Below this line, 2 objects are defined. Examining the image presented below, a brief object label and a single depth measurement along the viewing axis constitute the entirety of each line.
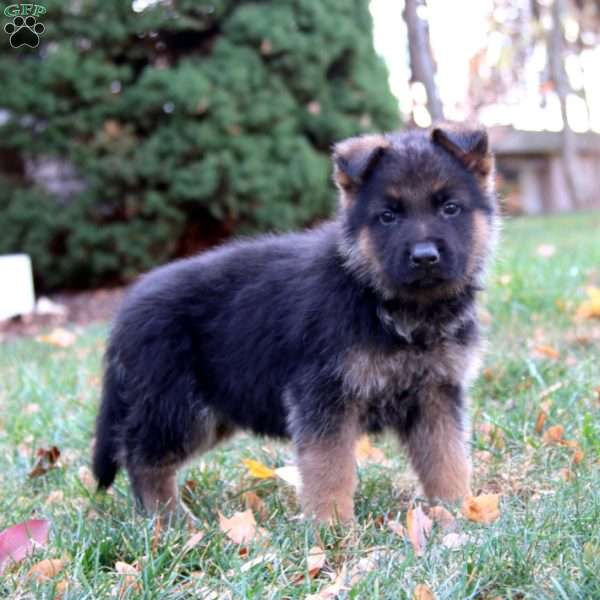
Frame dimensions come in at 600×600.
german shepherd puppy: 3.30
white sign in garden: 8.53
